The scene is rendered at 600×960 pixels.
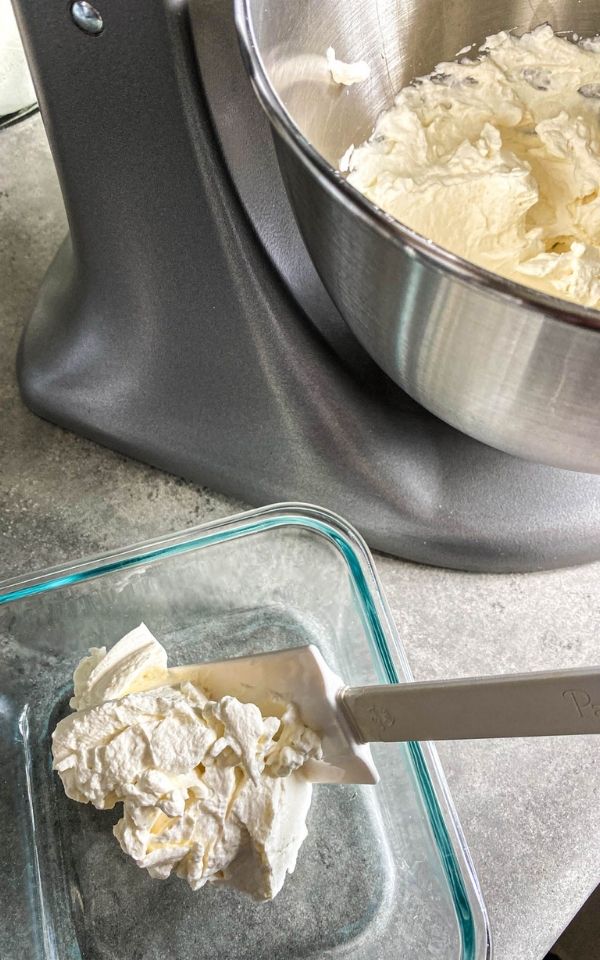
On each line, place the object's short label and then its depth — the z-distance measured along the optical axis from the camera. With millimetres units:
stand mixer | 416
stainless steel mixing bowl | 376
